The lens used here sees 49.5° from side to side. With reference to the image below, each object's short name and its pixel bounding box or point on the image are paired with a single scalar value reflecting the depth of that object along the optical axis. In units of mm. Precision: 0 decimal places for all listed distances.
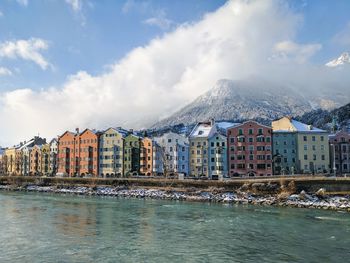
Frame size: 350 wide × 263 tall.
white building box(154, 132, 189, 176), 116438
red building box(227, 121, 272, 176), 104875
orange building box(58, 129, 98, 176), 130625
